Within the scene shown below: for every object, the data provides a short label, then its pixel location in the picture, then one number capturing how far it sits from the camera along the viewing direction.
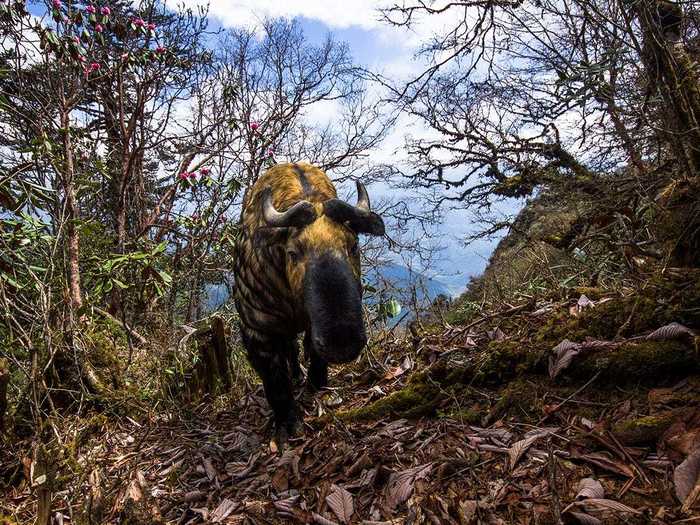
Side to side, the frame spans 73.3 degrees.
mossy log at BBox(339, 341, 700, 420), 2.21
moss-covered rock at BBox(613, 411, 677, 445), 1.91
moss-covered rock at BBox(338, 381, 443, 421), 2.96
